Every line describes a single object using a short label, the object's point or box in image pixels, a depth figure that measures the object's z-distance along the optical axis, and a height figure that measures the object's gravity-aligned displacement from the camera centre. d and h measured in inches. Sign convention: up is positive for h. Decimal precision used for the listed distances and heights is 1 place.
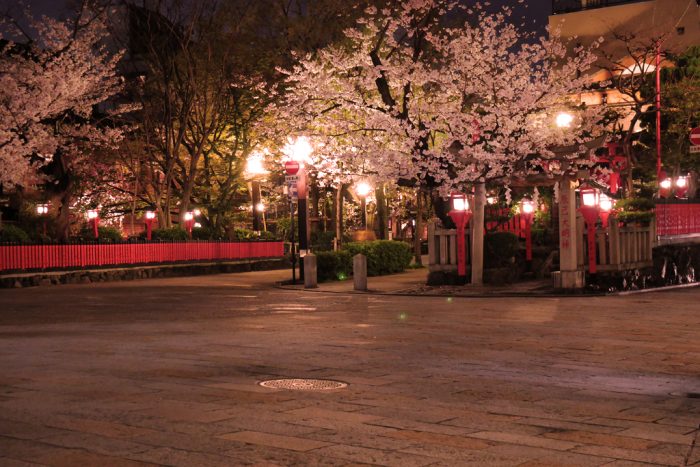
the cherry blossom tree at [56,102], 1387.8 +249.8
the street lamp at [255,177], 1665.7 +155.1
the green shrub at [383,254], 1323.8 -8.6
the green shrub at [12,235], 1437.0 +32.5
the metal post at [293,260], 1155.3 -12.8
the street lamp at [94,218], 1812.3 +75.0
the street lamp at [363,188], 1475.8 +103.2
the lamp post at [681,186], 1626.5 +106.2
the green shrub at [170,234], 1608.0 +33.1
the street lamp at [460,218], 1006.4 +33.4
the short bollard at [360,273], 1010.1 -26.9
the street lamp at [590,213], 956.6 +34.5
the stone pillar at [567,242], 928.9 +3.7
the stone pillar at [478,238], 991.0 +10.0
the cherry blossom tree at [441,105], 1058.1 +191.2
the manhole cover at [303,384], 354.6 -54.4
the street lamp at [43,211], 1642.3 +82.0
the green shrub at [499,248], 1056.2 -1.6
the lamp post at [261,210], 2151.8 +102.1
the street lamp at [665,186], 1416.7 +102.3
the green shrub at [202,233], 1959.5 +41.4
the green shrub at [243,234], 2013.3 +41.8
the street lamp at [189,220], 1767.7 +65.0
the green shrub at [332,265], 1222.2 -20.7
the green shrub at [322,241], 2011.6 +20.9
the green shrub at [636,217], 1058.1 +32.4
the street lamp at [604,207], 1035.3 +44.0
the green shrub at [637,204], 1087.6 +48.9
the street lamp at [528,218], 1139.3 +38.5
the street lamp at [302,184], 1127.6 +84.5
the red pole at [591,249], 970.1 -4.2
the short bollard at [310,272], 1077.8 -27.2
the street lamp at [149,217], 1857.7 +74.1
